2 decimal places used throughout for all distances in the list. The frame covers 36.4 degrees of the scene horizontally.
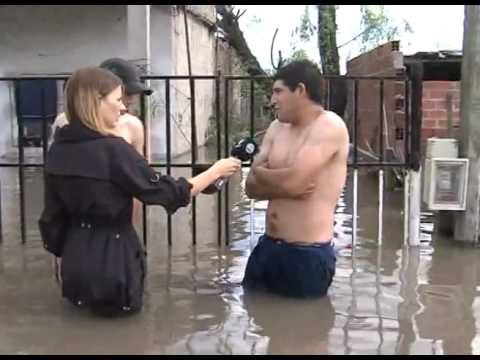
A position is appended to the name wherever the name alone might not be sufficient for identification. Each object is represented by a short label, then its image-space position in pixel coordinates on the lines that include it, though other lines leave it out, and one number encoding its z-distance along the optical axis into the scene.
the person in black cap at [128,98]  4.34
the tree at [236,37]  16.78
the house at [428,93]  8.03
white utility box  5.71
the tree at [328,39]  15.32
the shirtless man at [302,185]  4.20
